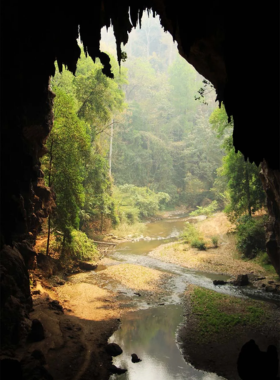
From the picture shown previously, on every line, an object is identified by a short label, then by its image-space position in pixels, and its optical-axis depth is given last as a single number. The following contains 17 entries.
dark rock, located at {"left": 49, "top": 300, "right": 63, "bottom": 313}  12.80
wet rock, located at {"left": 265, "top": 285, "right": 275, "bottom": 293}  15.31
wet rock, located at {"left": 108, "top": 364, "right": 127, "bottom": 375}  9.12
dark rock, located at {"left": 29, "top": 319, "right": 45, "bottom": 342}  9.87
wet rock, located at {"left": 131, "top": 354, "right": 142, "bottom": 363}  9.85
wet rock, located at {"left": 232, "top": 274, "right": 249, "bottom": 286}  16.61
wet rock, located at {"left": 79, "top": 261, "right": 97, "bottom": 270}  19.78
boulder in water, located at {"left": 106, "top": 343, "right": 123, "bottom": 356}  10.22
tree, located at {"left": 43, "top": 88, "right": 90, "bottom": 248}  17.69
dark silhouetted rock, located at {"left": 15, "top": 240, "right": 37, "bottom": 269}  12.45
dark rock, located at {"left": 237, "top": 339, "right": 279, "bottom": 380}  6.86
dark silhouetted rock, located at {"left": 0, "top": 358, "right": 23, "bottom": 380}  6.88
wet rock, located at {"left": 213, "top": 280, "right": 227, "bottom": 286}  17.05
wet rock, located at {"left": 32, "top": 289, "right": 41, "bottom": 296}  13.66
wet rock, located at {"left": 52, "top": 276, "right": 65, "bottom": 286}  16.53
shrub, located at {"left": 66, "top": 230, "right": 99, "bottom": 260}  19.20
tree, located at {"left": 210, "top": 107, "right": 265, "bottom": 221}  22.03
